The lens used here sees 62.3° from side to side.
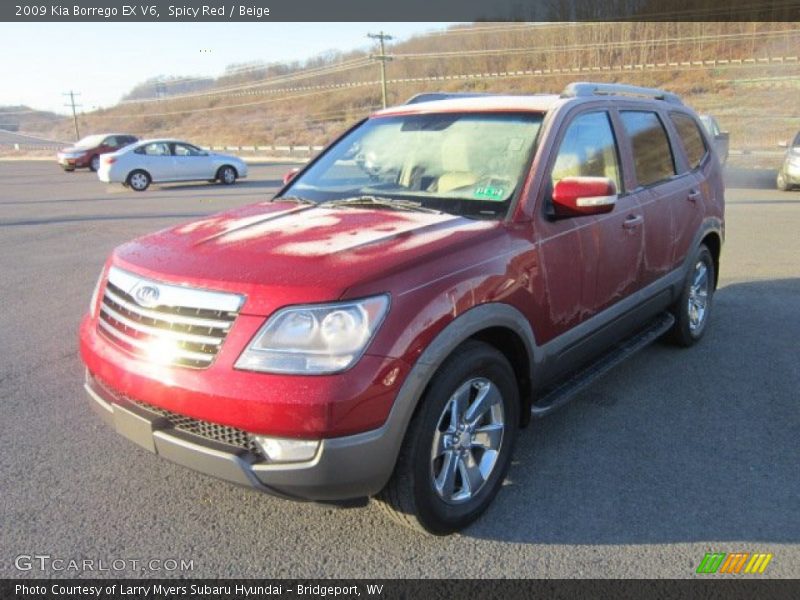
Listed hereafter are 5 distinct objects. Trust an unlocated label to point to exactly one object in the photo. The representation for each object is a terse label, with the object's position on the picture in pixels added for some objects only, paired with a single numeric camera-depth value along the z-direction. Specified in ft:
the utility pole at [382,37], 168.68
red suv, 8.08
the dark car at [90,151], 90.74
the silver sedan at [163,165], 65.16
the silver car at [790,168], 51.49
